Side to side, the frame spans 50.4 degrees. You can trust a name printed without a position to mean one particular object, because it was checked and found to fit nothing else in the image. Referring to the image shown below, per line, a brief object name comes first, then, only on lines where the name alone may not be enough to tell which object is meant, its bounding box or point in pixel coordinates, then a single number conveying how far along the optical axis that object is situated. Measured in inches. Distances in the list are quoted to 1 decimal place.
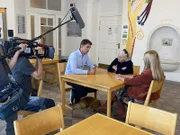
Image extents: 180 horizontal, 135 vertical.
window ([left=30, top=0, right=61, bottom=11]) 262.8
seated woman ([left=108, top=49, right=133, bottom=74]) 122.3
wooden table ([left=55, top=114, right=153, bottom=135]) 50.3
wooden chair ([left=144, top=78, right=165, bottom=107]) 90.7
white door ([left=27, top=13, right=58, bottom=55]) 262.2
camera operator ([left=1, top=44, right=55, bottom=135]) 72.2
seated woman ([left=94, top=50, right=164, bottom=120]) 94.0
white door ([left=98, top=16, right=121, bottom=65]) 268.1
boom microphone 77.2
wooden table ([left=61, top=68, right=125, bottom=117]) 93.9
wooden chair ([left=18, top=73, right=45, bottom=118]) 84.0
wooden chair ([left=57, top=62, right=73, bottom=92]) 121.0
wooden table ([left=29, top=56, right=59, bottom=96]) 173.5
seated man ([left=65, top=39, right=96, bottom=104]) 115.9
